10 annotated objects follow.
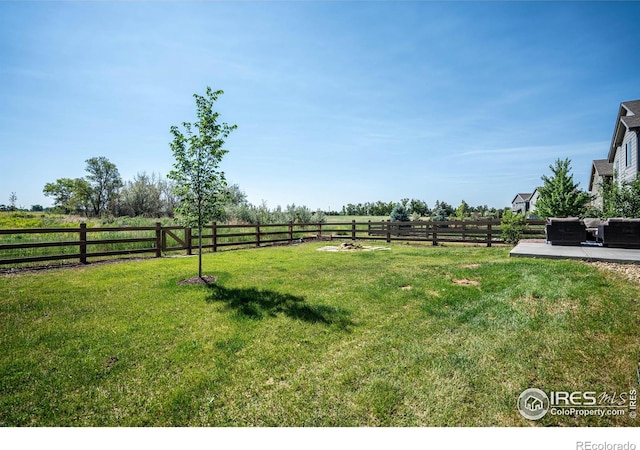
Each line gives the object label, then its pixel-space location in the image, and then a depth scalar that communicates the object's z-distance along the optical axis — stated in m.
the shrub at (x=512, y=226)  12.01
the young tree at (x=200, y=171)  6.44
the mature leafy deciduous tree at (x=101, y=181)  40.44
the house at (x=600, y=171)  21.62
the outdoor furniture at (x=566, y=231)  8.95
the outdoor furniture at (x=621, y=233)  7.96
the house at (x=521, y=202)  51.84
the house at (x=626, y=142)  14.21
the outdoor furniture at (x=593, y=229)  9.46
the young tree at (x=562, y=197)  18.38
